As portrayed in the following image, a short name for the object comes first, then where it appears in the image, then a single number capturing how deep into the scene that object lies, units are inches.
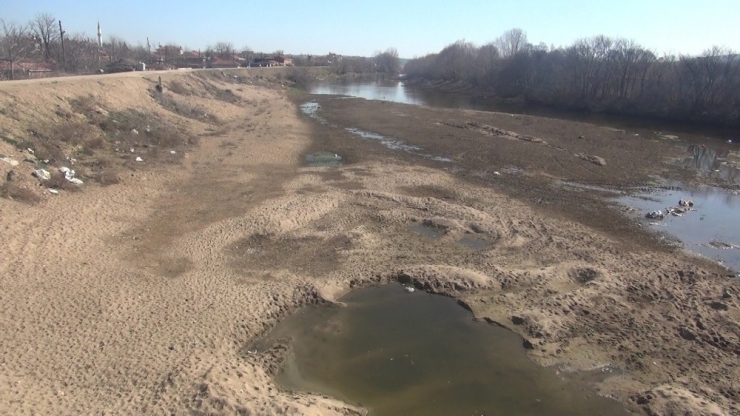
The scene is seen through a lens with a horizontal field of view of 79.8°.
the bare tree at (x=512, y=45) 4557.3
